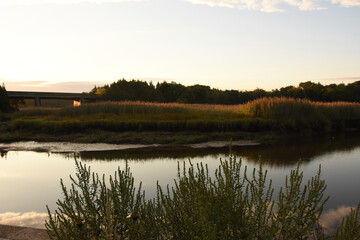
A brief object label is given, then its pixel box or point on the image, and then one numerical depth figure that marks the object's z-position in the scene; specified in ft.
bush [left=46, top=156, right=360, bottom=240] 9.72
